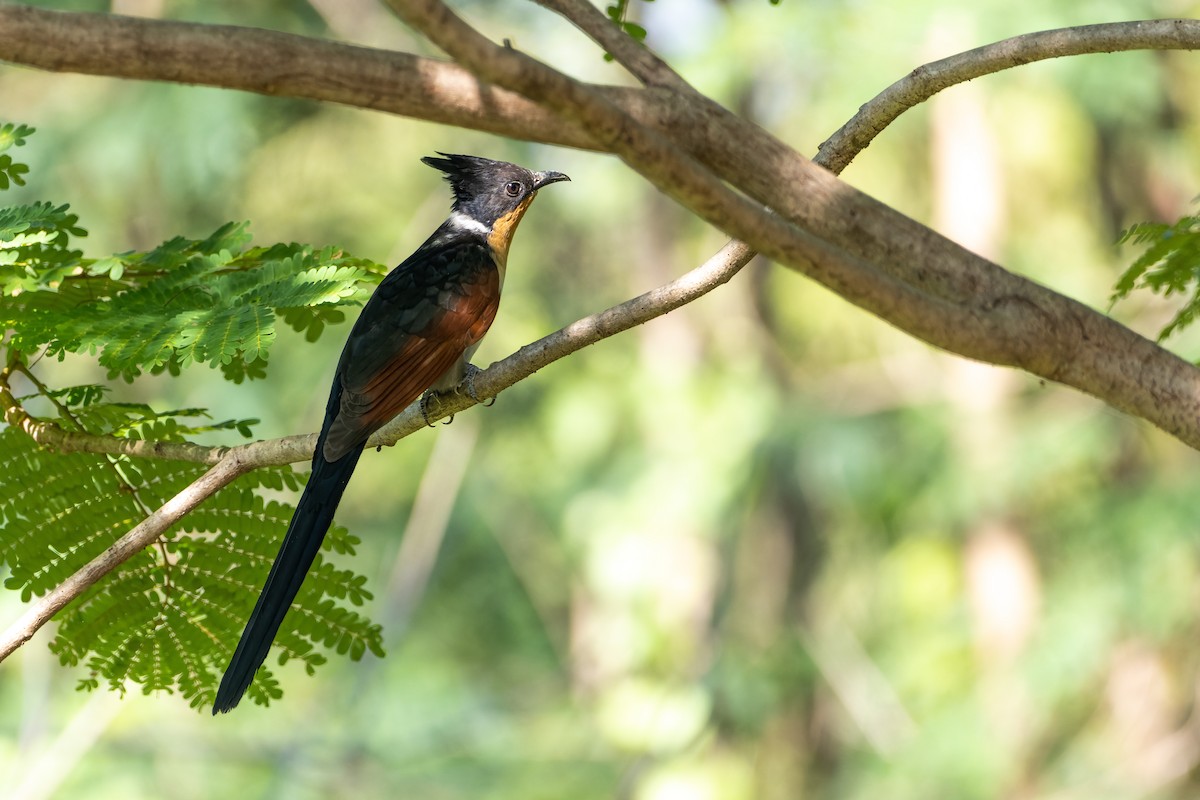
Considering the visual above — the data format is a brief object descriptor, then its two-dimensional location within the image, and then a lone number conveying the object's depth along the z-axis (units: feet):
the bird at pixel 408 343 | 17.03
